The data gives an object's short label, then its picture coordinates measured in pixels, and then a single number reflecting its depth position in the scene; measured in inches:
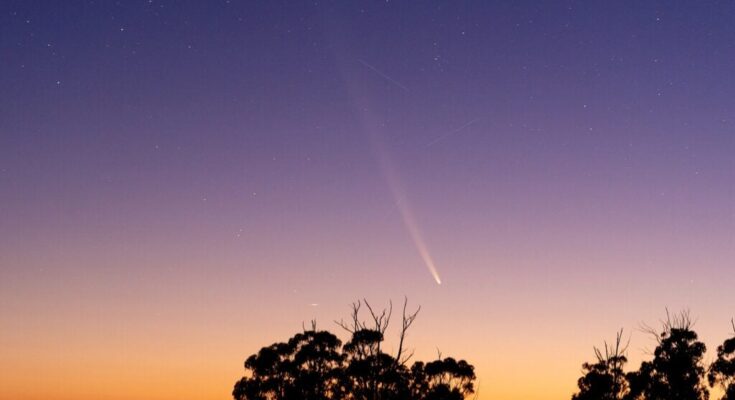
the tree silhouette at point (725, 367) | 2054.6
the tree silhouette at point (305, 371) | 2292.1
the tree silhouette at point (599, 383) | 2409.0
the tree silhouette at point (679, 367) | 2063.2
